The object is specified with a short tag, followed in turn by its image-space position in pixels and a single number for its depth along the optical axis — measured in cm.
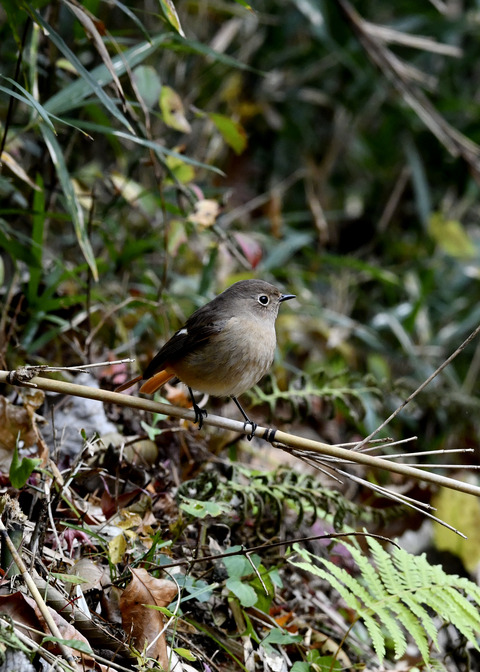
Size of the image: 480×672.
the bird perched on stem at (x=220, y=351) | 630
